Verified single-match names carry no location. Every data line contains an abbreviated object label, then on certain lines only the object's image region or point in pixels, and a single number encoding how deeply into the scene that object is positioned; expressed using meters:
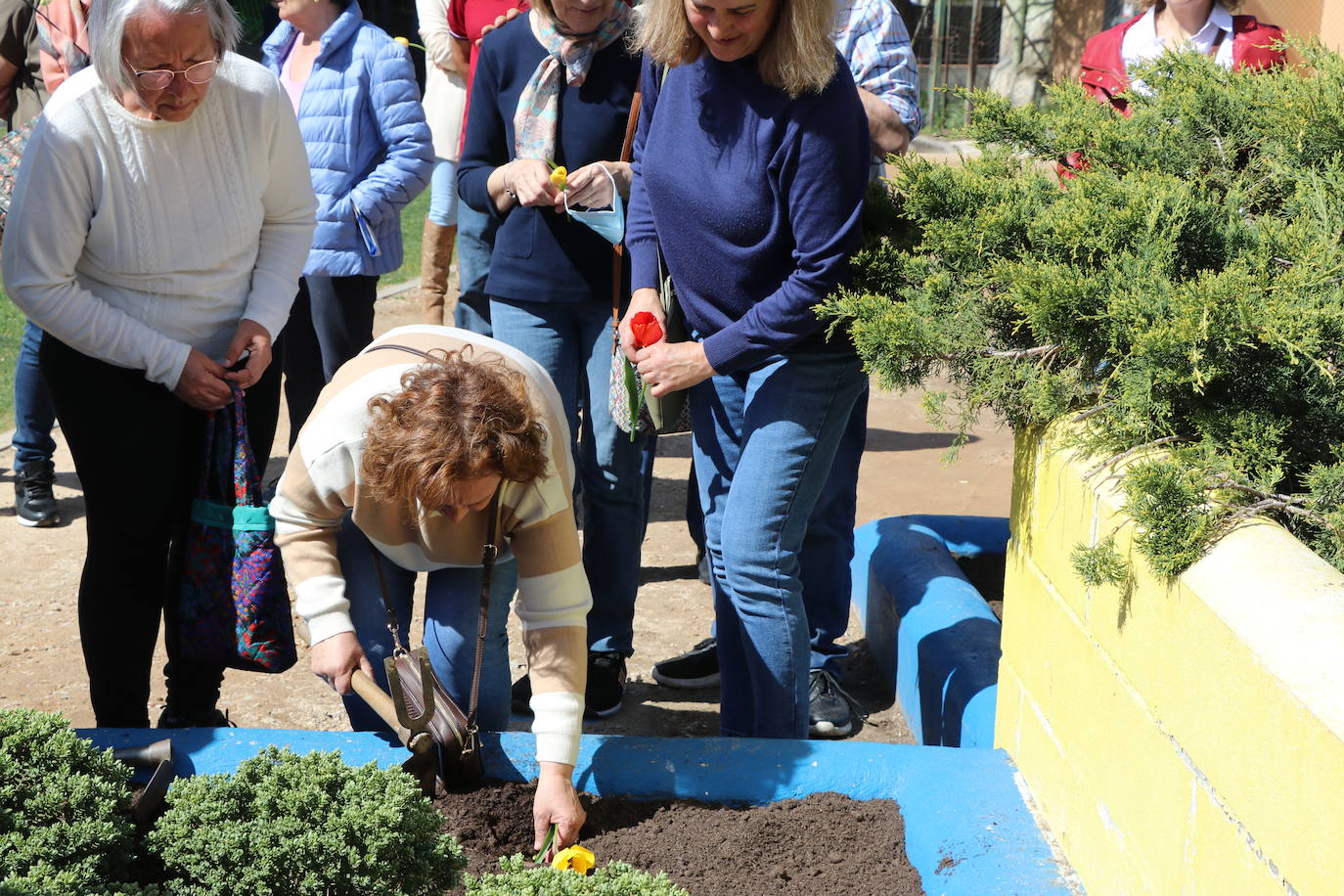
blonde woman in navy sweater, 2.64
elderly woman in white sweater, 2.72
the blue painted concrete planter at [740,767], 2.50
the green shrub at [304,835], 1.99
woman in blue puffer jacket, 4.52
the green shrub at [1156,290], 1.98
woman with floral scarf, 3.34
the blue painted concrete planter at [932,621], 3.20
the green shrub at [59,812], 1.93
